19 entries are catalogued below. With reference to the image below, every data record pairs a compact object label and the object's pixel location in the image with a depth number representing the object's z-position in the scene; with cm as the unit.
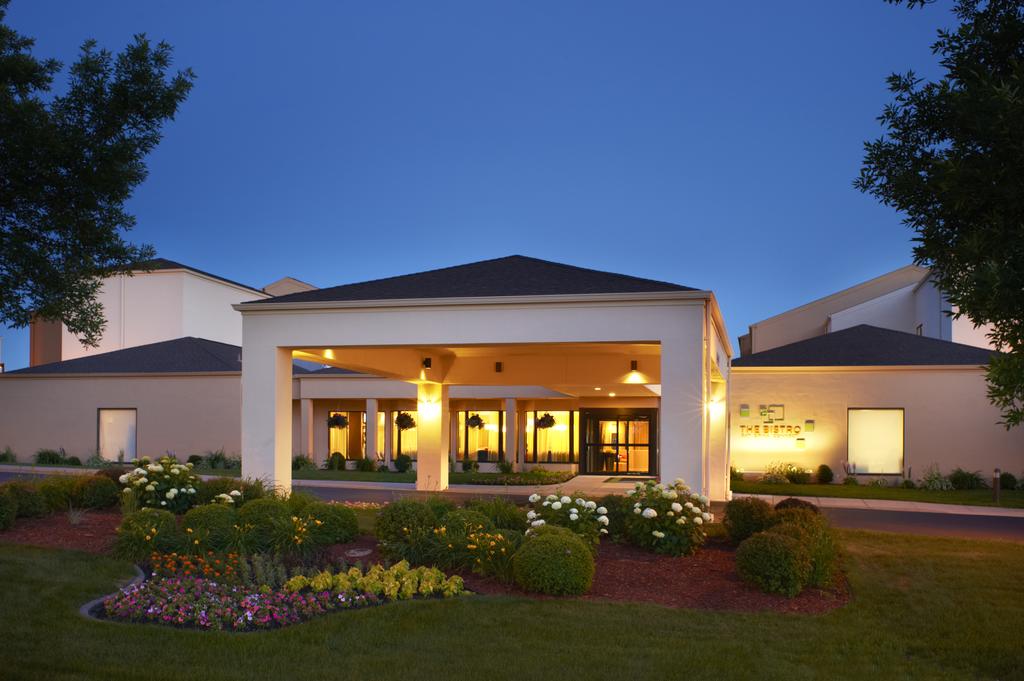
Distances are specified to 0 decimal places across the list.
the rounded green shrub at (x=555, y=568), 911
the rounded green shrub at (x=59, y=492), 1338
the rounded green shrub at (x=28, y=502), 1262
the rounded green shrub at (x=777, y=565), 936
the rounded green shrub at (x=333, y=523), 1141
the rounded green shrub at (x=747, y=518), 1188
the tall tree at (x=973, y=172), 710
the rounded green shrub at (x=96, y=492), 1362
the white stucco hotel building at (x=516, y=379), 1521
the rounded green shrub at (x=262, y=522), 1066
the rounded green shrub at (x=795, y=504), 1323
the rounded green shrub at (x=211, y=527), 1059
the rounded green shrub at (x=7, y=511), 1204
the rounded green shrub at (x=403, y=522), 1079
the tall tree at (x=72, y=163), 1107
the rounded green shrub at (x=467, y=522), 1063
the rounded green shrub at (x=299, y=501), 1224
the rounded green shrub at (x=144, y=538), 1059
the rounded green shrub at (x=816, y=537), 978
